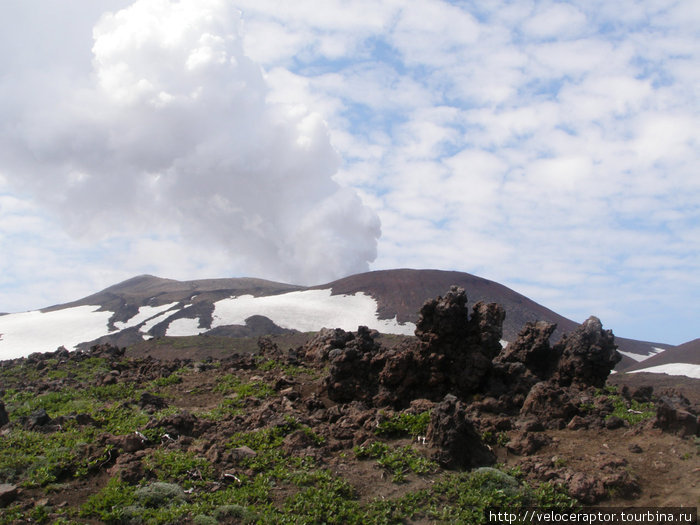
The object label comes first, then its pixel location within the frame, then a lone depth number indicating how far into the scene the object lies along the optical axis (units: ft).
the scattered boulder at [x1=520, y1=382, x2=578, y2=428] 38.29
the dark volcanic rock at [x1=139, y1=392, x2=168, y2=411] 45.68
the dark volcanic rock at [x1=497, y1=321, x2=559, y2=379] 55.57
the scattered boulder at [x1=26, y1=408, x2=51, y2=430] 40.04
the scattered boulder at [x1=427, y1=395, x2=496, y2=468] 30.73
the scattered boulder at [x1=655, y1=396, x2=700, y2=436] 33.71
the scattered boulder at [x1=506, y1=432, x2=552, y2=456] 33.24
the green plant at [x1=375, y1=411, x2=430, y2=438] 35.53
